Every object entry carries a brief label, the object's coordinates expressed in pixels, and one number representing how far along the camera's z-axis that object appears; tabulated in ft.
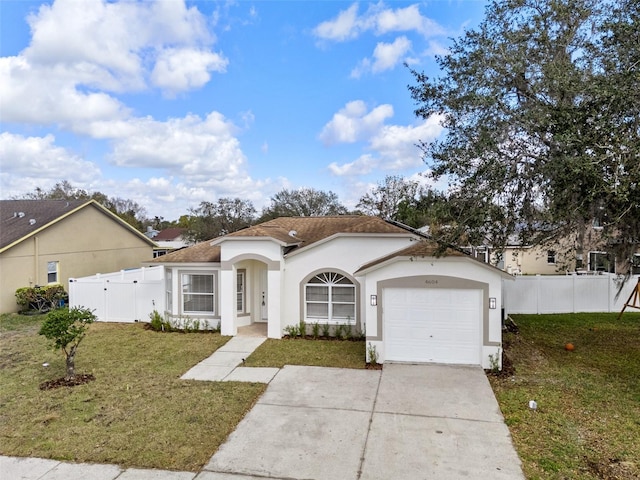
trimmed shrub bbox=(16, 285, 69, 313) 60.13
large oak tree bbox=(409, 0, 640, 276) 23.16
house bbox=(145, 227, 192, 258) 152.35
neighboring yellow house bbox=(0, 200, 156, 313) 62.03
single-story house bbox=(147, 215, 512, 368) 33.58
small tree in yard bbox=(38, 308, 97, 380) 29.45
